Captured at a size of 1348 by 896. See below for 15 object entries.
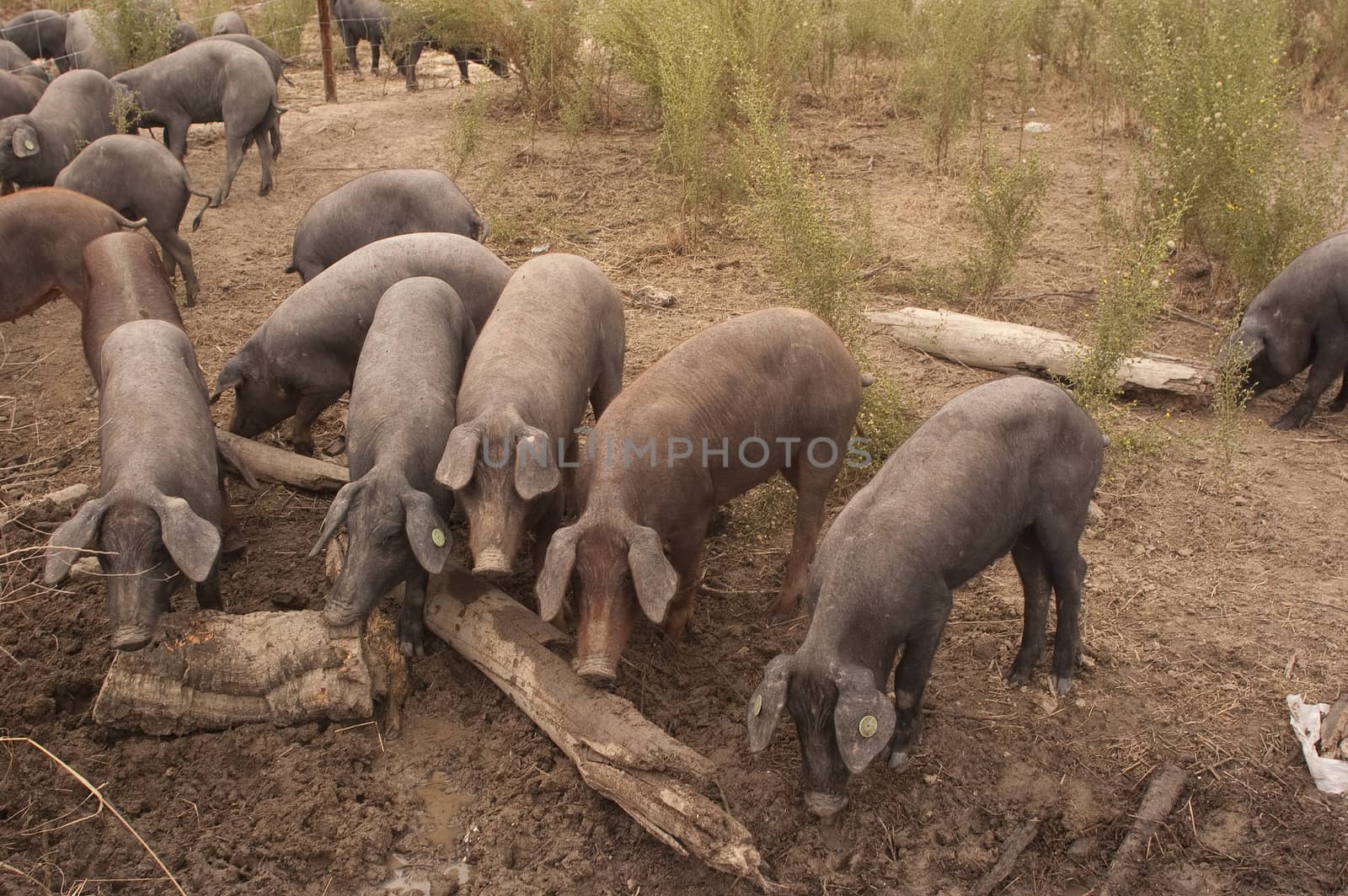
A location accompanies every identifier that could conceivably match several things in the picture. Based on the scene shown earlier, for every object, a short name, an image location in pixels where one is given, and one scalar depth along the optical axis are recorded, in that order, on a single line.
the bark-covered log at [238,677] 4.48
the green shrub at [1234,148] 7.71
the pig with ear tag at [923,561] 3.91
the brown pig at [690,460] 4.36
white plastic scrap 4.25
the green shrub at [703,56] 8.98
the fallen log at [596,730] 3.79
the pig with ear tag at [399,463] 4.70
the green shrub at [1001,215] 7.64
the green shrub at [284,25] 16.23
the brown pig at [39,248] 7.55
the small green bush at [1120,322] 6.05
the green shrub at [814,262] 6.16
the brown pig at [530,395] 4.79
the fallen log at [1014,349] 6.95
